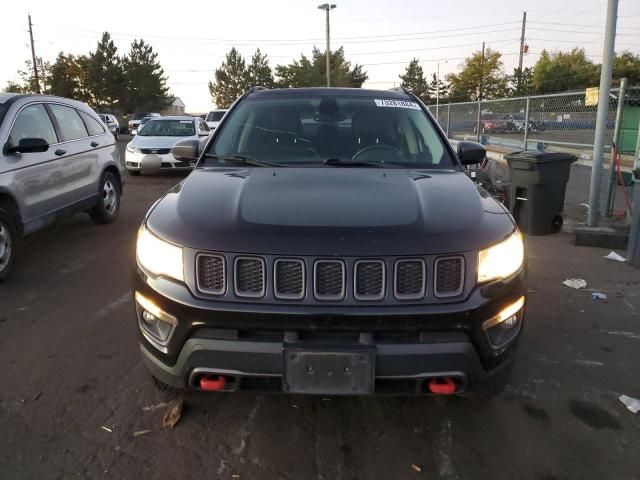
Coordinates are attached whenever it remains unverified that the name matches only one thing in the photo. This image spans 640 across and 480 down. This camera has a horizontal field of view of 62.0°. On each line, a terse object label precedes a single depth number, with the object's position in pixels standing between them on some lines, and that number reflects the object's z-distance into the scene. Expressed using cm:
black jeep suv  221
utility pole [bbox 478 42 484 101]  5996
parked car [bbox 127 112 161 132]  3864
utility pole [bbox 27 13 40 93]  4930
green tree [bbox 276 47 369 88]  5656
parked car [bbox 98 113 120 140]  3251
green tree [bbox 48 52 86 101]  5769
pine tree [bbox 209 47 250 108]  7238
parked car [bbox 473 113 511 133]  1357
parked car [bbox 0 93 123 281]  514
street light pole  4233
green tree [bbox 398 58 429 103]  8012
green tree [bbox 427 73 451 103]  7102
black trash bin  734
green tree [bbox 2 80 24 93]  5319
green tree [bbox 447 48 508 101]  6000
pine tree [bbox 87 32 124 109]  6047
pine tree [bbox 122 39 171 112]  6338
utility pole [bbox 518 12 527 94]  5012
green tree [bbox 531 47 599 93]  5378
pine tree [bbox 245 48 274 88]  7156
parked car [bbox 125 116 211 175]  1271
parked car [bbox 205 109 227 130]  2444
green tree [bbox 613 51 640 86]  4859
